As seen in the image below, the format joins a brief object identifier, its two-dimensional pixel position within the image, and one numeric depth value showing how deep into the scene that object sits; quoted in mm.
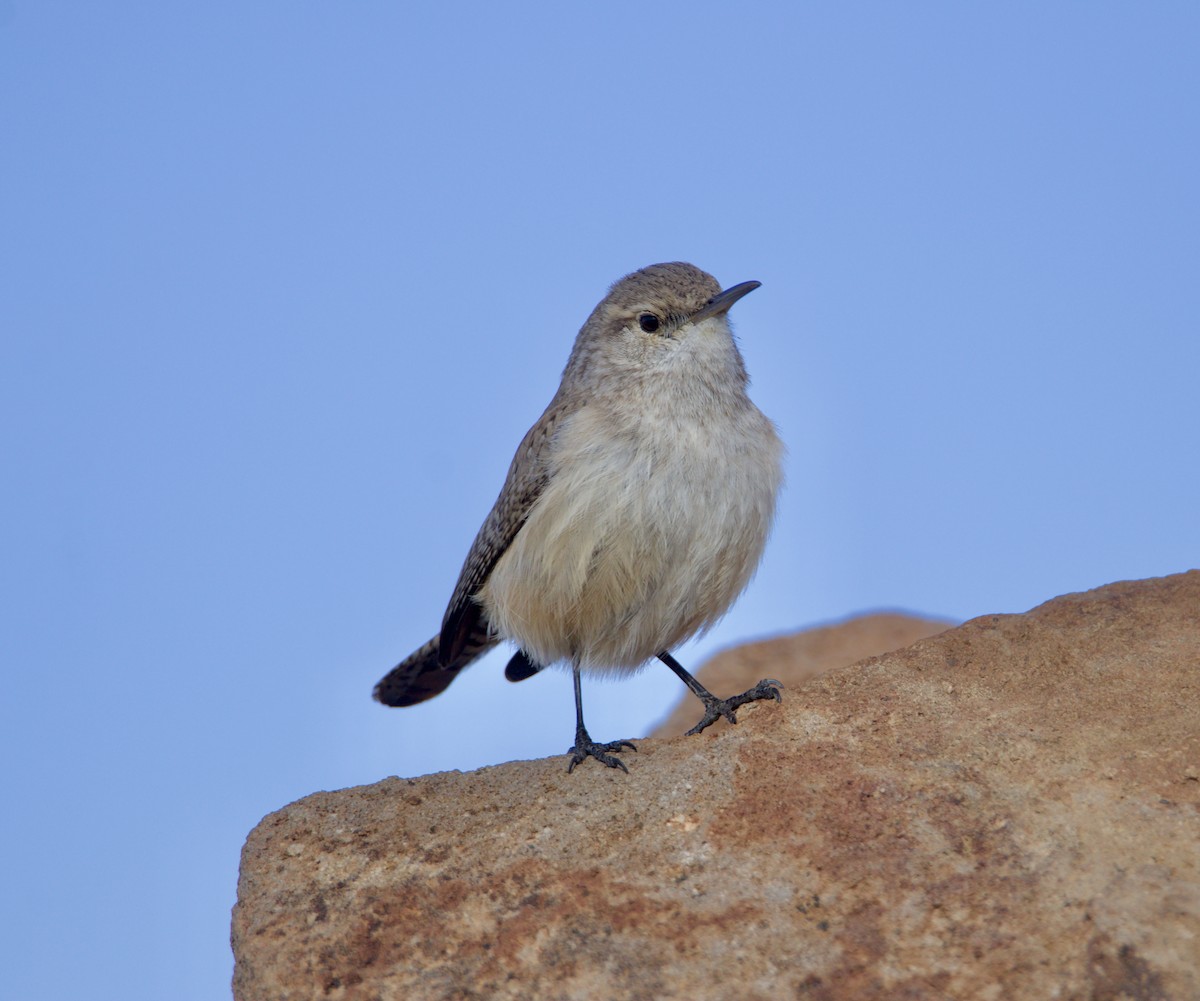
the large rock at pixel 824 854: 7980
